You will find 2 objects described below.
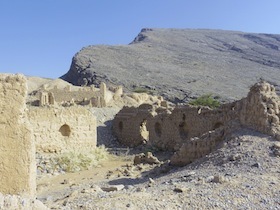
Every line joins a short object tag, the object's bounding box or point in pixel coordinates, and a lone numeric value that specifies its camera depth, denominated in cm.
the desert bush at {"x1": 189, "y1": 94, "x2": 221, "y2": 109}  2557
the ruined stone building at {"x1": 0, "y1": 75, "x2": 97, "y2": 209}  445
